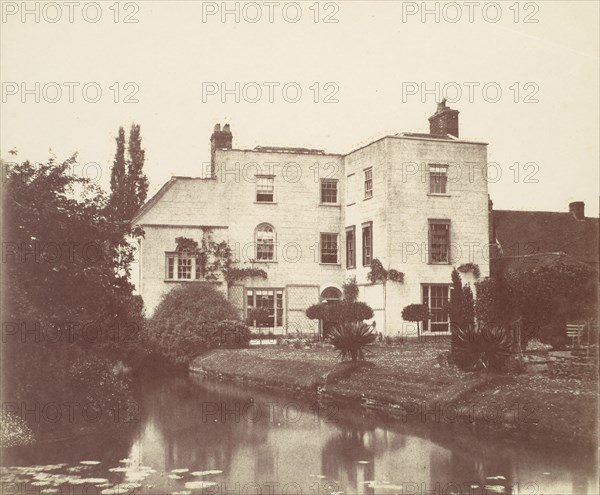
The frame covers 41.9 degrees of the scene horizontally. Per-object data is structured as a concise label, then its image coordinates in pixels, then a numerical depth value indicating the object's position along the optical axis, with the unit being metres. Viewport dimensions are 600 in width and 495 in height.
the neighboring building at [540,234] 38.44
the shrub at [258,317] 35.44
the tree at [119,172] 44.53
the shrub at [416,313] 31.19
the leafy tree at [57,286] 11.36
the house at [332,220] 33.66
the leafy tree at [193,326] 29.06
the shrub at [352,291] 35.97
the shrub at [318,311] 31.36
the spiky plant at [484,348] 15.45
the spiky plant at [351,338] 19.70
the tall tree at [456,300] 20.09
